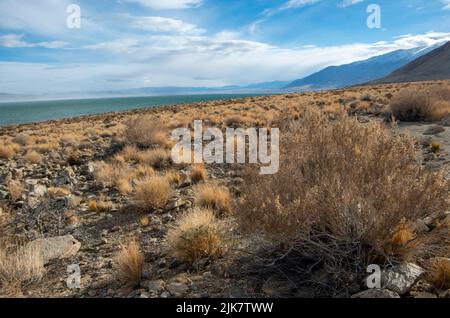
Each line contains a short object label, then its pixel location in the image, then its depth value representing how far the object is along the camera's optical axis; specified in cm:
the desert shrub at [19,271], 366
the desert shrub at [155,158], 975
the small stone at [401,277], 285
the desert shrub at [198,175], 782
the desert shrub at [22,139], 1644
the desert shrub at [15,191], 734
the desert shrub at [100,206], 634
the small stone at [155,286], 340
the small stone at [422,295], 277
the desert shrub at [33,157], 1154
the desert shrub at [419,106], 1332
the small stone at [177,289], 332
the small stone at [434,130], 1030
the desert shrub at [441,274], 294
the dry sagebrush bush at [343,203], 312
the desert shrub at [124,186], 740
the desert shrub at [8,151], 1286
